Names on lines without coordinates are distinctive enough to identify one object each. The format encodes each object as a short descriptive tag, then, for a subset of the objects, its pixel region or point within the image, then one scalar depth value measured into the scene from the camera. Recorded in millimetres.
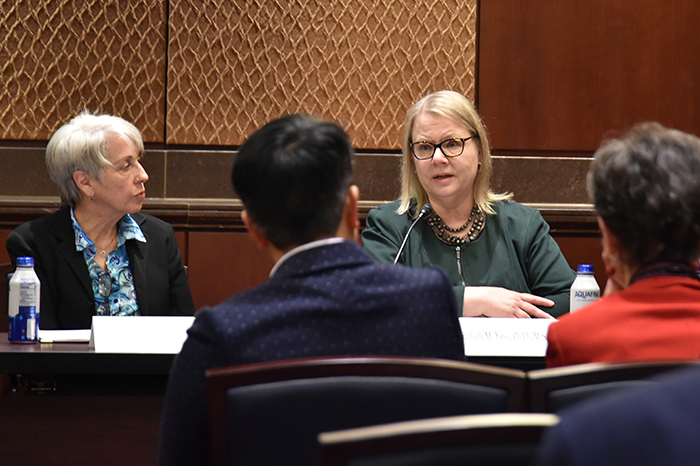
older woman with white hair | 4836
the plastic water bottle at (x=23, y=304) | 4269
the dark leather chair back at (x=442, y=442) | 2647
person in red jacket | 3690
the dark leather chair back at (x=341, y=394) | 3431
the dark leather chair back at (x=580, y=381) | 3408
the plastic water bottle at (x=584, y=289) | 4478
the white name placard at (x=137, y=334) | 4186
